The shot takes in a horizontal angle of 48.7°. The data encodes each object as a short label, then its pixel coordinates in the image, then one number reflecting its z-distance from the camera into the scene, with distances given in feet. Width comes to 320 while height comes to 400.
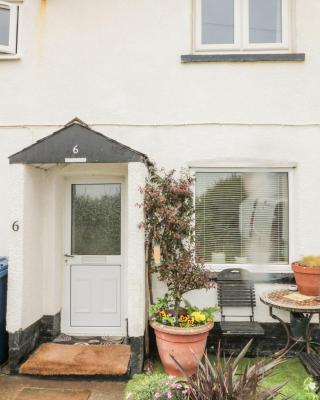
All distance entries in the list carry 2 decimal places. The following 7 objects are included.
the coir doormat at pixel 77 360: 14.76
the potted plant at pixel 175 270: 14.52
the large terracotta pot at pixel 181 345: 14.37
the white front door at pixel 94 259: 18.66
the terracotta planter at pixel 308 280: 15.60
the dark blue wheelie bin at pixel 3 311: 15.81
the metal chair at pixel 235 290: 17.30
